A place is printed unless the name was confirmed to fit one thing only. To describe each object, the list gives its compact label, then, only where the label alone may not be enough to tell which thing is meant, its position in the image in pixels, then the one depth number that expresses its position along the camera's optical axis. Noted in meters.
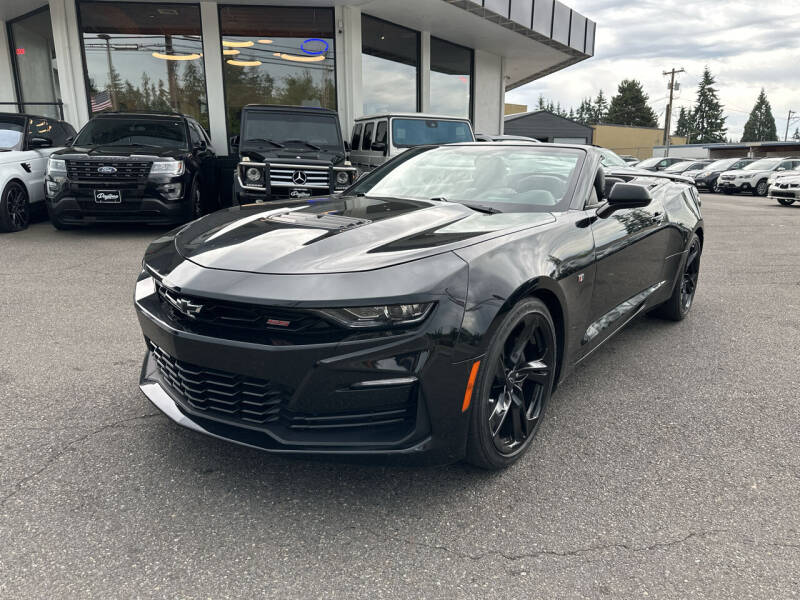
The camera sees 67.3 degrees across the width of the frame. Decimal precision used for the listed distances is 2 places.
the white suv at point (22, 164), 8.35
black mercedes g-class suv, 8.88
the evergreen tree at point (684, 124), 103.69
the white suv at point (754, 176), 24.30
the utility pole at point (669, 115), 53.31
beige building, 63.88
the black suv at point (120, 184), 7.84
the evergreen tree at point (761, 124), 112.12
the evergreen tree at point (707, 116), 100.88
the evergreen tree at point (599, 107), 131.62
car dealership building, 13.26
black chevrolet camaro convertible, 2.08
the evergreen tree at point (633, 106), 98.56
